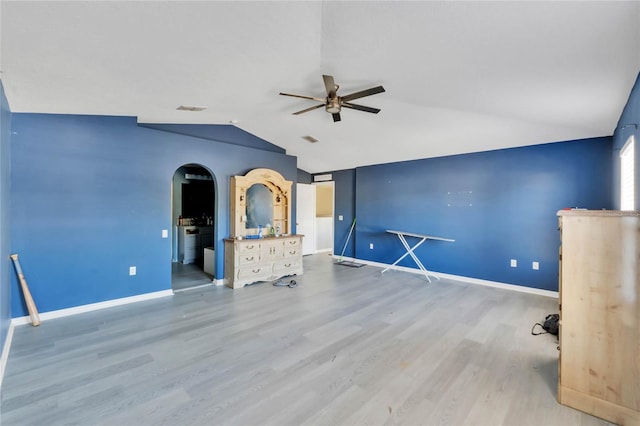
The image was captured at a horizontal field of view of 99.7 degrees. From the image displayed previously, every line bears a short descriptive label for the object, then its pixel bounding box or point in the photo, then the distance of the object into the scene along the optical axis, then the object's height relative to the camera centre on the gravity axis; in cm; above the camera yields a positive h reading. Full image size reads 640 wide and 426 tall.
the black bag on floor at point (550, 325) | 280 -120
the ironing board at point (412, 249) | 487 -71
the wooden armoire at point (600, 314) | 164 -65
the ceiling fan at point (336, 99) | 256 +118
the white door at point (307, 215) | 721 -5
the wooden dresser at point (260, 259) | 441 -81
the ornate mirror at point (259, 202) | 471 +22
